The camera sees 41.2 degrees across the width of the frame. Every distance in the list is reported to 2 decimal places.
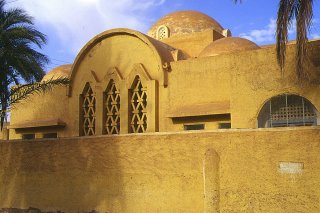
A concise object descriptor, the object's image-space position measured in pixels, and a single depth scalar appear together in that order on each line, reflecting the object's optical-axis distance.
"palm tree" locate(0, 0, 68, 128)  11.28
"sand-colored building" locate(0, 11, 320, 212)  8.34
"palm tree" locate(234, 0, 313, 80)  8.01
